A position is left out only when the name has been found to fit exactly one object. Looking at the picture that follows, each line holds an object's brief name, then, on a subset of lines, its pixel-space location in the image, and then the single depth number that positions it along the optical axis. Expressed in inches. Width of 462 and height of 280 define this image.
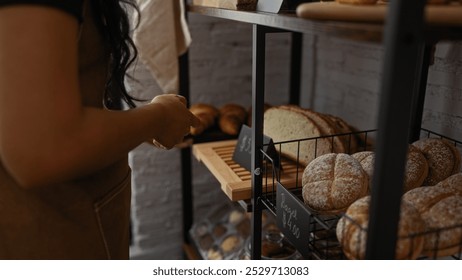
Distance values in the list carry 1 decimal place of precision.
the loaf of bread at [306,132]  52.1
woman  23.0
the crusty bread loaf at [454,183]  38.4
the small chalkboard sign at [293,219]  36.2
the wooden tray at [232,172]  49.1
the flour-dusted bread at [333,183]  38.9
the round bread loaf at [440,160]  43.1
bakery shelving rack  23.2
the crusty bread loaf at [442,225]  33.0
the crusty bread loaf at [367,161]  41.5
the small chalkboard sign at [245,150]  52.4
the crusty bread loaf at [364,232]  31.5
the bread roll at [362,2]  29.7
